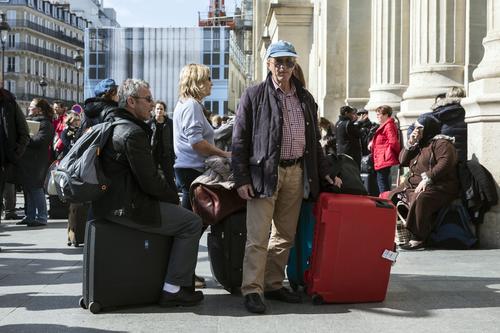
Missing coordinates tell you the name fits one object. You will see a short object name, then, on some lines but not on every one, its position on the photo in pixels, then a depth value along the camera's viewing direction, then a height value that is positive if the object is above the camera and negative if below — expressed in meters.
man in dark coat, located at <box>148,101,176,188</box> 9.02 +0.09
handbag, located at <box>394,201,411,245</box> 10.10 -0.88
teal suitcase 6.95 -0.70
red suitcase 6.46 -0.69
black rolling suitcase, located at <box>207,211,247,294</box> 6.90 -0.74
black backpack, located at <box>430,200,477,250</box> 9.88 -0.84
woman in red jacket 13.55 +0.16
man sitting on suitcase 6.21 -0.31
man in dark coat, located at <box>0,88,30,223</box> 9.84 +0.24
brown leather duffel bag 6.83 -0.38
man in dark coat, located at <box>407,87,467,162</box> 10.61 +0.46
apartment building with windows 104.94 +13.34
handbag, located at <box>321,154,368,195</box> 6.71 -0.17
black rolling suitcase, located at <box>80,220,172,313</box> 6.28 -0.82
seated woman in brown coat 9.87 -0.28
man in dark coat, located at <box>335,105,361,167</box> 14.98 +0.38
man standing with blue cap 6.38 -0.03
